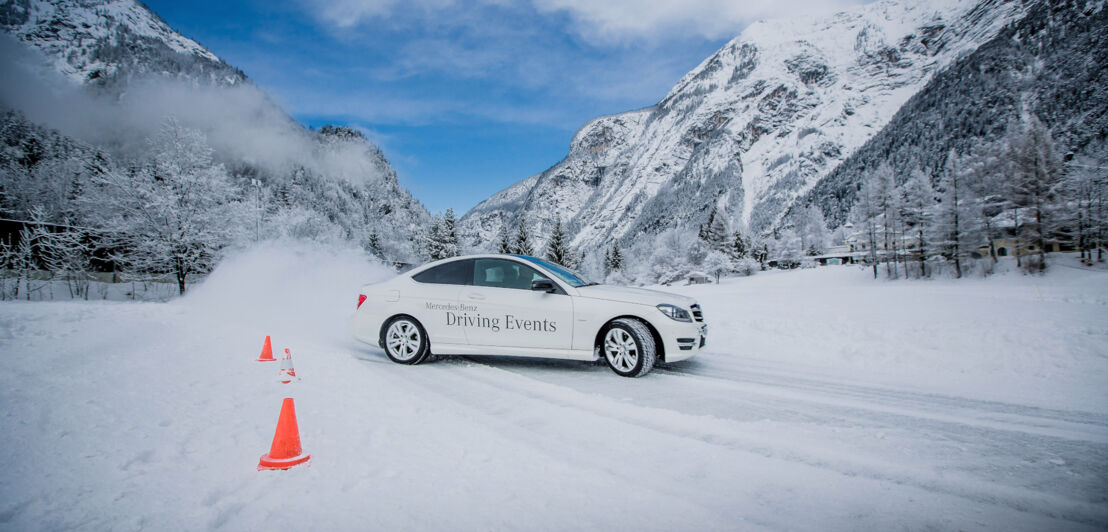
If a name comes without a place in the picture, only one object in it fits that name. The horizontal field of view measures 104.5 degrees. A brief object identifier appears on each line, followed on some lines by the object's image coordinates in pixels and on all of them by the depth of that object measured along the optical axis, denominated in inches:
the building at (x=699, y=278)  2336.1
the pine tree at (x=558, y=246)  1847.9
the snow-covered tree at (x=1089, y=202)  1066.7
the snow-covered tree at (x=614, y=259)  2618.1
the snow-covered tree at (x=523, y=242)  1748.3
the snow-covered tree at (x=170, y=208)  731.4
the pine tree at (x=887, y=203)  1582.2
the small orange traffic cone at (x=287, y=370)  188.7
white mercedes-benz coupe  213.3
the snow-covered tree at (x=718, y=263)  2258.9
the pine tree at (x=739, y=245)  2420.8
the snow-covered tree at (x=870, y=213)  1657.2
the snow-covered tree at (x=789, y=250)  2893.7
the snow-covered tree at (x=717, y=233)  2326.6
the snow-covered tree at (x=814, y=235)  3479.3
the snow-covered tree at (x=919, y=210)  1441.9
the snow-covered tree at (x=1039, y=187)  1120.2
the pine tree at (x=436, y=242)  1587.1
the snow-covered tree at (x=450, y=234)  1599.4
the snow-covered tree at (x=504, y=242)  1754.4
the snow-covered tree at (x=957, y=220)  1270.9
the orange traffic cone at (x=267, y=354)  237.6
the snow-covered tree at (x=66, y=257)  829.2
